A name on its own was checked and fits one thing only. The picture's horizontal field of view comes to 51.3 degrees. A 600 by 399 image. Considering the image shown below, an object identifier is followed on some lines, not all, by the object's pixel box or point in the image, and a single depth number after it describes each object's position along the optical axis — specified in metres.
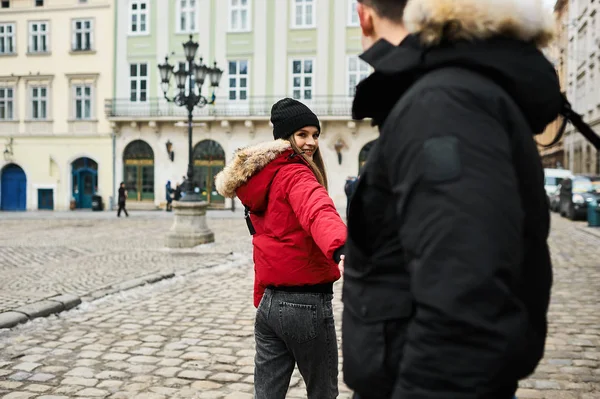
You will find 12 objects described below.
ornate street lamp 15.75
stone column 14.67
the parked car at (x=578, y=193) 23.66
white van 34.53
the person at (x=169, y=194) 33.33
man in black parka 1.21
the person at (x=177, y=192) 31.14
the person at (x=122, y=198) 28.78
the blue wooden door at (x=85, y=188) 36.47
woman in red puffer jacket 2.79
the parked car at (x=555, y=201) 30.47
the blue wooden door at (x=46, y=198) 36.69
